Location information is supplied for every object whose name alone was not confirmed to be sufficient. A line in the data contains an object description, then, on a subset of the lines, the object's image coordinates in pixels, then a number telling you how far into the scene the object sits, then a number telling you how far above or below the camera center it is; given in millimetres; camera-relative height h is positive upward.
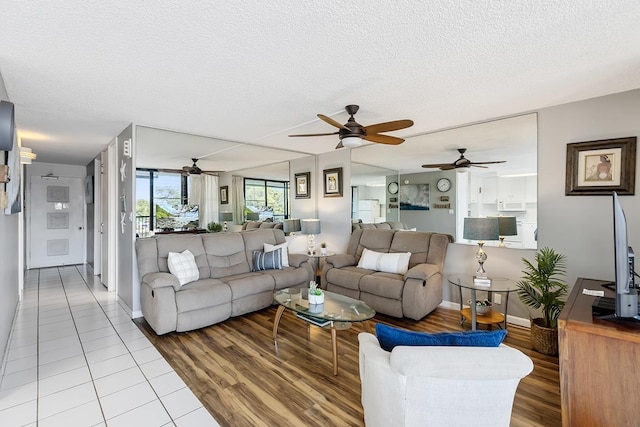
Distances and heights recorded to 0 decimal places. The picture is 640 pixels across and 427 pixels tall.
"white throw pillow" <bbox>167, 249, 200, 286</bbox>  3379 -621
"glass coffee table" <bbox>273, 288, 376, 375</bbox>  2436 -869
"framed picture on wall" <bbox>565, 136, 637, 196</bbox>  2646 +414
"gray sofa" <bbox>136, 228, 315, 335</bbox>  3100 -818
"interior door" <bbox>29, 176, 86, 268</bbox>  6516 -160
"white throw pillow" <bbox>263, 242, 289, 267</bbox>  4309 -532
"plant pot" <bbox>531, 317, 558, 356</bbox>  2678 -1177
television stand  1511 -851
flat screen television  1577 -338
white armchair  1224 -743
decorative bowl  3285 -1067
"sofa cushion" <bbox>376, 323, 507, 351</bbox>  1348 -595
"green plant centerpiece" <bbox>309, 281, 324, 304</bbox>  2783 -786
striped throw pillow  4152 -666
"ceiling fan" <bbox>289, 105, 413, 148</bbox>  2641 +774
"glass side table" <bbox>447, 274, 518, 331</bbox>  2918 -814
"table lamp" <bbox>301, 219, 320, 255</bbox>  5151 -282
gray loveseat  3410 -803
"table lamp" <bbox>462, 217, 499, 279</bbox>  3033 -180
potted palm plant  2693 -841
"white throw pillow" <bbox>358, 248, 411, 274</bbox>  3881 -666
